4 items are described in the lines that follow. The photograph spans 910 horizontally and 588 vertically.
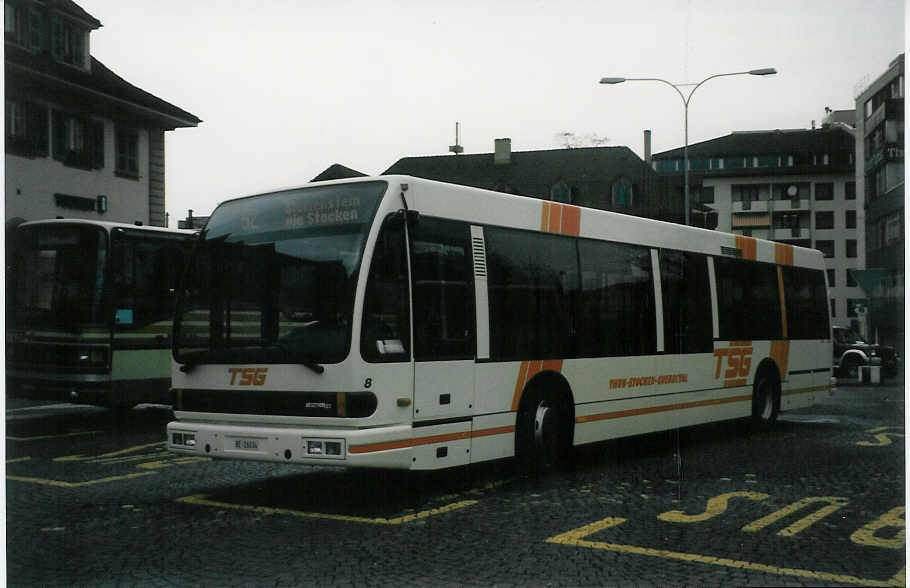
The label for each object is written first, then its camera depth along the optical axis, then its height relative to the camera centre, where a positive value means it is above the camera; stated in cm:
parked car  2717 -65
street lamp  965 +234
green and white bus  1130 +35
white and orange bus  811 +5
